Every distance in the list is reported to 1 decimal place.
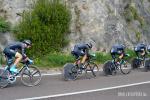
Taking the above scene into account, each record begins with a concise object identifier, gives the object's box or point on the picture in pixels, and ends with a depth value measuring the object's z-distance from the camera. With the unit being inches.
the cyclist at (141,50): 717.3
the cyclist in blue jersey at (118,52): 645.3
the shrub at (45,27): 734.5
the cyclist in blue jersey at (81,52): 575.2
